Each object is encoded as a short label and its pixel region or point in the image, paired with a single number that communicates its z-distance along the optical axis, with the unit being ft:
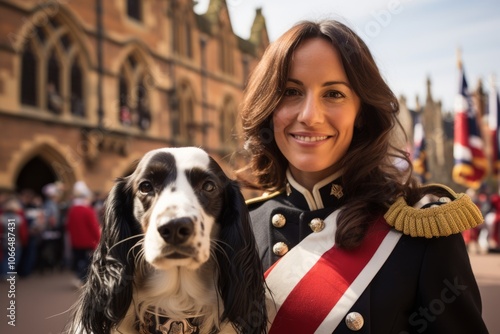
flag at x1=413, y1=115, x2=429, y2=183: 51.33
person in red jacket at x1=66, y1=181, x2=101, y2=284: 29.91
